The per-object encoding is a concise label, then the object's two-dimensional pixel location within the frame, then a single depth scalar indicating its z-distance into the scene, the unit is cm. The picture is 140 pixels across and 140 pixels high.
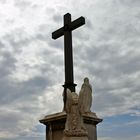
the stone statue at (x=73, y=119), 489
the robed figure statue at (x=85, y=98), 508
